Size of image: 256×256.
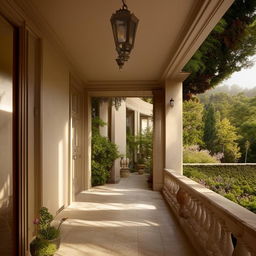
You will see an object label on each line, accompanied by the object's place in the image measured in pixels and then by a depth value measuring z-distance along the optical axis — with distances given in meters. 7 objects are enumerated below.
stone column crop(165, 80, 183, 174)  5.94
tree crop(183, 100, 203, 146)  11.41
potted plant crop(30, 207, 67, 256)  2.44
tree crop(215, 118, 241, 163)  17.64
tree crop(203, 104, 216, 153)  19.62
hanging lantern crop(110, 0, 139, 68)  2.12
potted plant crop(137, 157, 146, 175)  10.83
